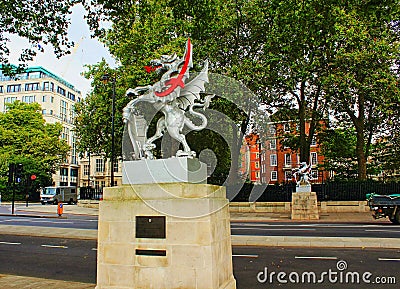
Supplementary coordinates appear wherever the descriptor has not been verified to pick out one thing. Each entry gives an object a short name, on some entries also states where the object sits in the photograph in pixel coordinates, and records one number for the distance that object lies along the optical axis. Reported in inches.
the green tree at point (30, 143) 2108.8
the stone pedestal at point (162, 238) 215.9
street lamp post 1031.4
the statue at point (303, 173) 919.7
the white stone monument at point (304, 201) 925.2
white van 1852.9
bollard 1058.7
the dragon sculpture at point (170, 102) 253.8
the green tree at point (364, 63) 959.6
